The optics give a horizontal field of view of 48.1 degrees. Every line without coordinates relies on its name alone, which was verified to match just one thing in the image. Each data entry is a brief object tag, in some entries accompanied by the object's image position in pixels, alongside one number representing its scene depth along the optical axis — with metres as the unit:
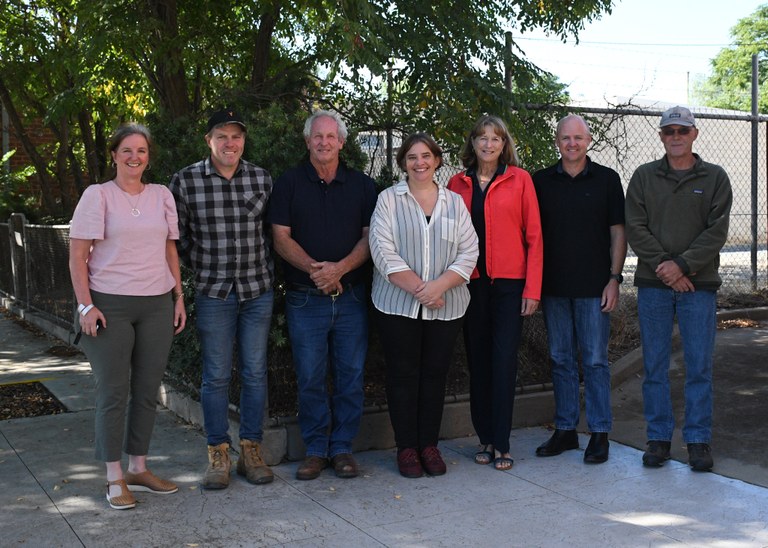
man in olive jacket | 5.11
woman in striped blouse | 4.99
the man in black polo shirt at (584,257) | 5.34
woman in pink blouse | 4.52
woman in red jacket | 5.23
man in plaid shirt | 4.89
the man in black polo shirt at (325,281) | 5.01
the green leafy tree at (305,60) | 6.45
